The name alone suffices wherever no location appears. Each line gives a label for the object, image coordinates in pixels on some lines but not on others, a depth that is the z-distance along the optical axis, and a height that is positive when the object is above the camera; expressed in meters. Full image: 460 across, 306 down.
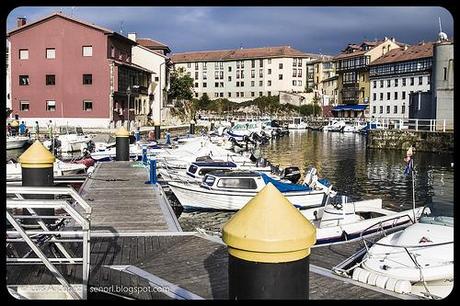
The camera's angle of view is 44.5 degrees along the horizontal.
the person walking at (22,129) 46.64 -0.04
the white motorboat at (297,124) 92.22 +0.74
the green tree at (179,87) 80.19 +6.01
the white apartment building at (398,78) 82.69 +7.86
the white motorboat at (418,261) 8.53 -2.06
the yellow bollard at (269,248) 4.03 -0.86
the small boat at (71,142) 39.07 -0.97
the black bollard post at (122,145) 25.86 -0.82
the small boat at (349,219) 12.77 -2.21
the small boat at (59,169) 23.00 -1.79
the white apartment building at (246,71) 122.75 +12.88
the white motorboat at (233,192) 19.30 -2.20
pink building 53.62 +5.32
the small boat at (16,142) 39.55 -0.95
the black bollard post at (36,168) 10.03 -0.71
